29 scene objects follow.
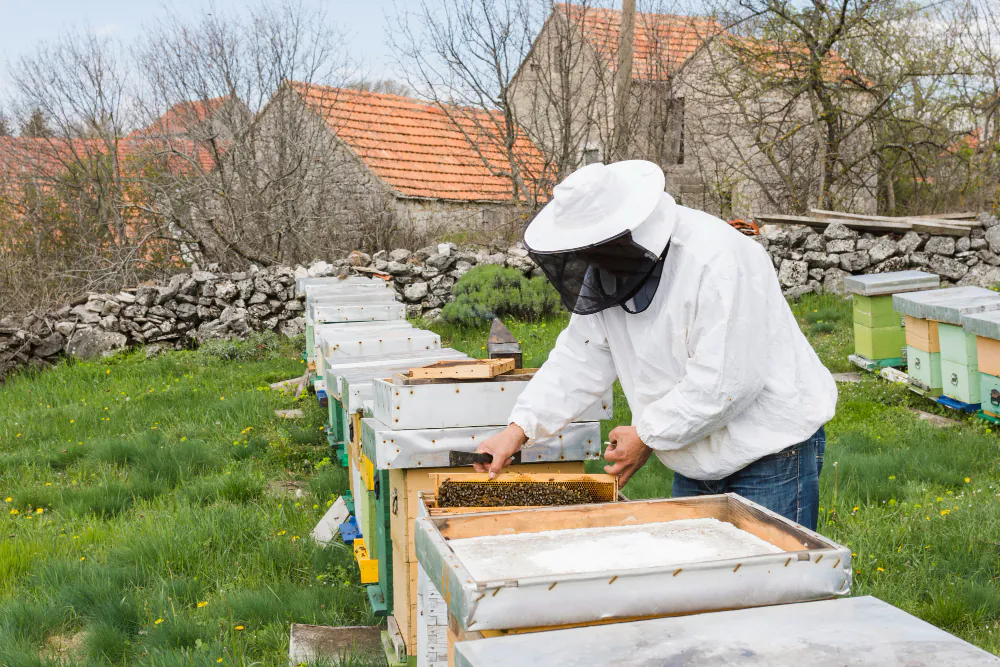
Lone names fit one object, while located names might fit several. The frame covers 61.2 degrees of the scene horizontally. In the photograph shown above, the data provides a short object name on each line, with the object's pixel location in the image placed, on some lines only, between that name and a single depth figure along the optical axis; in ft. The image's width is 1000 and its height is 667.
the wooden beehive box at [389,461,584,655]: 8.20
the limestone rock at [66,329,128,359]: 30.35
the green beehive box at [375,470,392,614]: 8.90
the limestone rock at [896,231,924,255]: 32.17
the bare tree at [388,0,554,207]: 37.68
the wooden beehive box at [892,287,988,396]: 18.49
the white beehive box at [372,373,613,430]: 8.21
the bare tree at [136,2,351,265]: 38.73
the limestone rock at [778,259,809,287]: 33.09
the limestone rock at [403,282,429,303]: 34.24
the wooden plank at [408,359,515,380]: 8.77
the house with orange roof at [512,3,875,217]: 39.42
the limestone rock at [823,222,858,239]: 33.35
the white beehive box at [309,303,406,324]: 18.31
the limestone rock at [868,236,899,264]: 32.32
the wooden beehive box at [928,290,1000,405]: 17.19
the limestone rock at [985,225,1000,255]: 30.37
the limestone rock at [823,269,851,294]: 32.48
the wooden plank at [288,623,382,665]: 9.70
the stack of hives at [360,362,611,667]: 8.11
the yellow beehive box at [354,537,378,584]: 9.87
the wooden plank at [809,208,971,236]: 31.42
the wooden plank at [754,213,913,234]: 32.78
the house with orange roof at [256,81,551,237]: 40.86
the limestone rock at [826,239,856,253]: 32.96
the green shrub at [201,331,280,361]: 30.30
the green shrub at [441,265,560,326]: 31.50
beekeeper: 6.73
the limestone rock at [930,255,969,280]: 31.01
